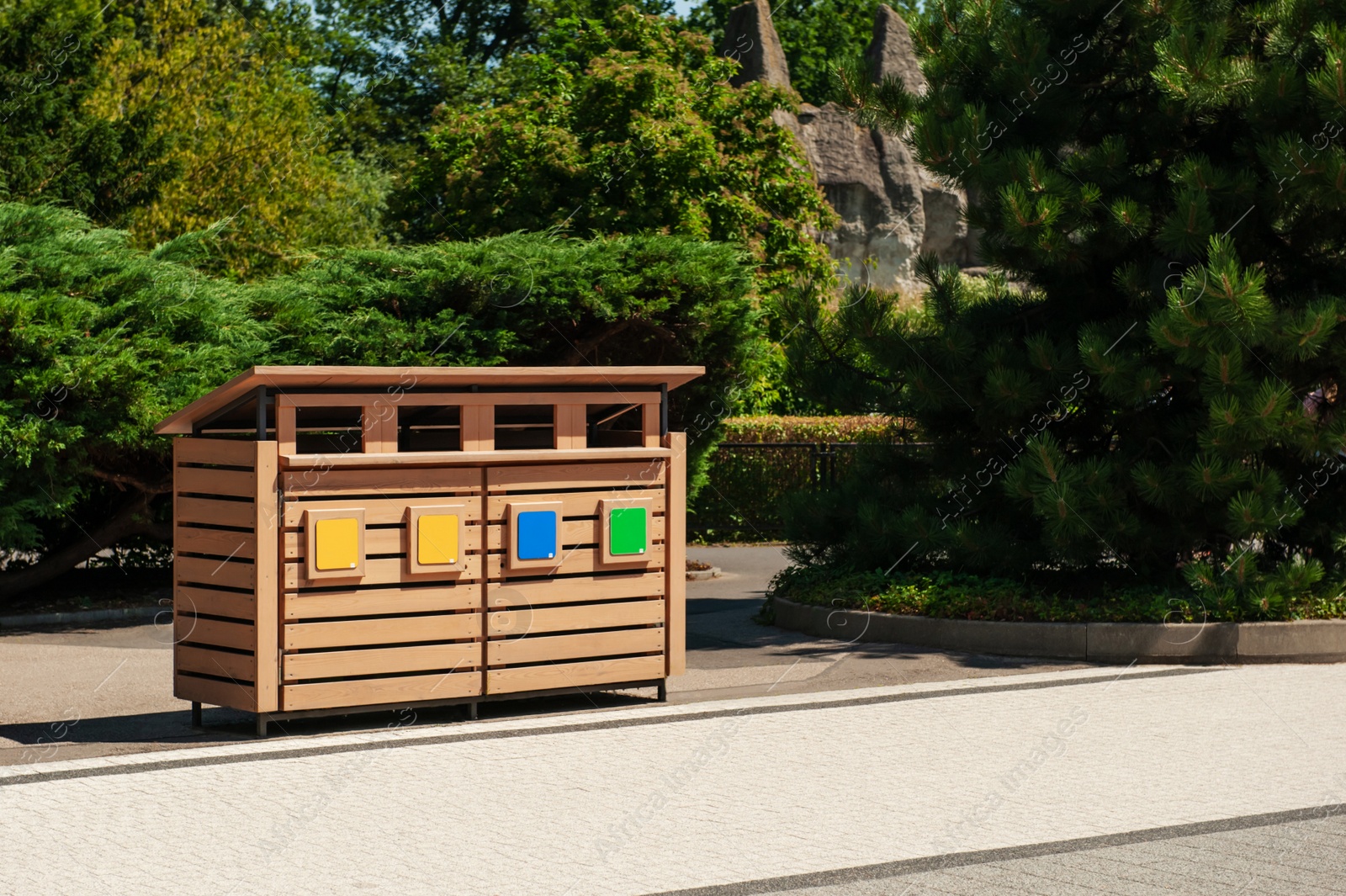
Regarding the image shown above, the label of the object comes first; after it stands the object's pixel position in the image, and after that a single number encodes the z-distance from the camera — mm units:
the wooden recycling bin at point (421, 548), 8680
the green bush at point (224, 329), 12742
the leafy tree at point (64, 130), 19031
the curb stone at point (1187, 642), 11609
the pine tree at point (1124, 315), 11602
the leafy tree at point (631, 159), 23625
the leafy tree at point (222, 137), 26484
